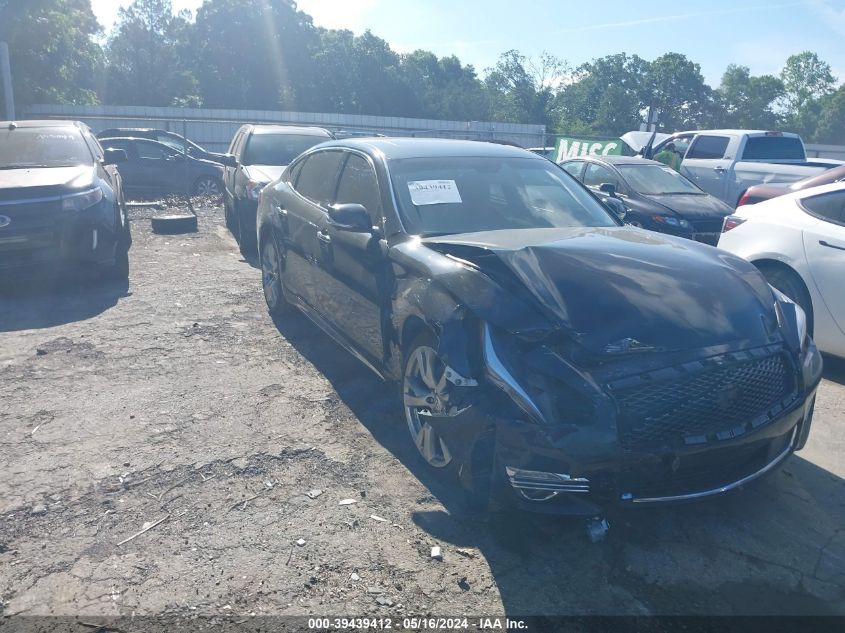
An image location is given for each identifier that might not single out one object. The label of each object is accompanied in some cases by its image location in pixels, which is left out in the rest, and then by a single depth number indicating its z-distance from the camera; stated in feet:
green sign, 58.39
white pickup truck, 43.01
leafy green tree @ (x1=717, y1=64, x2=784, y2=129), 242.17
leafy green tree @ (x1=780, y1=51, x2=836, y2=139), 257.75
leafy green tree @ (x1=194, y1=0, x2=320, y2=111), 175.83
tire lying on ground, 37.68
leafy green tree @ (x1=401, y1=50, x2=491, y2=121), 180.24
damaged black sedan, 10.09
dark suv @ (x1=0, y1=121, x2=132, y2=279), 23.65
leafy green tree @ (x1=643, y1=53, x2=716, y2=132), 233.14
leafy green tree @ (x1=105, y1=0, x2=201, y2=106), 180.24
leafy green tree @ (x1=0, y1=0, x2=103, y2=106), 95.14
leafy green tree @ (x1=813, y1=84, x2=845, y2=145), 229.25
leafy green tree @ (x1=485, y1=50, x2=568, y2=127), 166.84
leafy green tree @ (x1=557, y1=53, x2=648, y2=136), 155.02
